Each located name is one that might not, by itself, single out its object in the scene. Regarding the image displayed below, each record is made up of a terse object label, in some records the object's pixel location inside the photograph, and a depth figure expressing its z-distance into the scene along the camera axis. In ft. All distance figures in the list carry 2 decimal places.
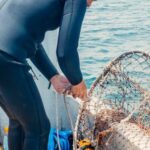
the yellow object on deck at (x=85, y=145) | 10.85
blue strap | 12.00
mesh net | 10.03
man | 8.07
